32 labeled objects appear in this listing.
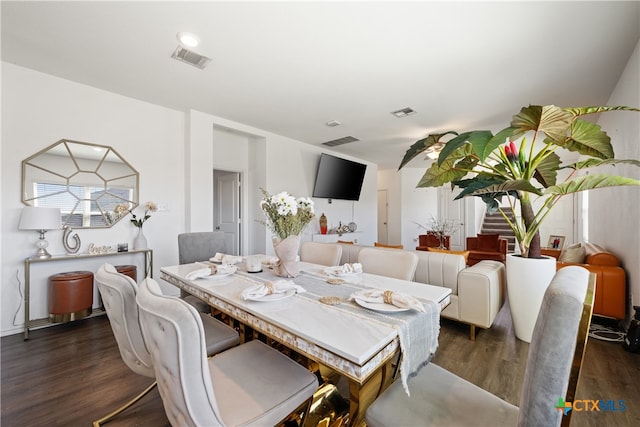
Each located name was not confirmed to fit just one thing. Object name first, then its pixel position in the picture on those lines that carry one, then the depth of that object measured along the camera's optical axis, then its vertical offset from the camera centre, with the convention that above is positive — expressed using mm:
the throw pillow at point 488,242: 5305 -598
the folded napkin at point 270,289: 1313 -402
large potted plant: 1939 +391
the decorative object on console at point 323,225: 5676 -279
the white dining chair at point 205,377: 787 -660
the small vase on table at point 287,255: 1733 -289
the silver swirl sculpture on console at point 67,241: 2830 -332
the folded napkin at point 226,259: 2212 -409
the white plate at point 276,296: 1299 -428
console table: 2477 -612
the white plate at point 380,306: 1134 -417
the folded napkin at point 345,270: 1795 -394
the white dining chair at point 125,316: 1222 -503
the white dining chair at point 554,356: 646 -360
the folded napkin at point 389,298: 1146 -400
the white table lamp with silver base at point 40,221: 2449 -97
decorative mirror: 2752 +324
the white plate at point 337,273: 1778 -413
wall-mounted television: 5527 +751
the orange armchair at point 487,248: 4950 -715
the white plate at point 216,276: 1766 -434
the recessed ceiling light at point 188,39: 2171 +1446
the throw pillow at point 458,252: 3020 -477
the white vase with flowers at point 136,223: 3229 -147
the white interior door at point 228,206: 4797 +103
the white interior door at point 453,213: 7980 -13
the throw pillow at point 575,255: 3174 -517
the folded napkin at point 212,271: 1736 -408
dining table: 910 -448
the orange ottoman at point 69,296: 2609 -858
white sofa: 2416 -674
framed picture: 6082 -690
